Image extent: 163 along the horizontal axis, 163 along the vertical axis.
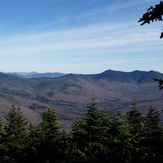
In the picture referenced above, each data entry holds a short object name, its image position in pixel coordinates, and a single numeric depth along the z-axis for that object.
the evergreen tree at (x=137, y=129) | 17.08
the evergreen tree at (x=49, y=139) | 26.46
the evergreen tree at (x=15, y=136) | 33.42
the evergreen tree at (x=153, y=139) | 15.70
